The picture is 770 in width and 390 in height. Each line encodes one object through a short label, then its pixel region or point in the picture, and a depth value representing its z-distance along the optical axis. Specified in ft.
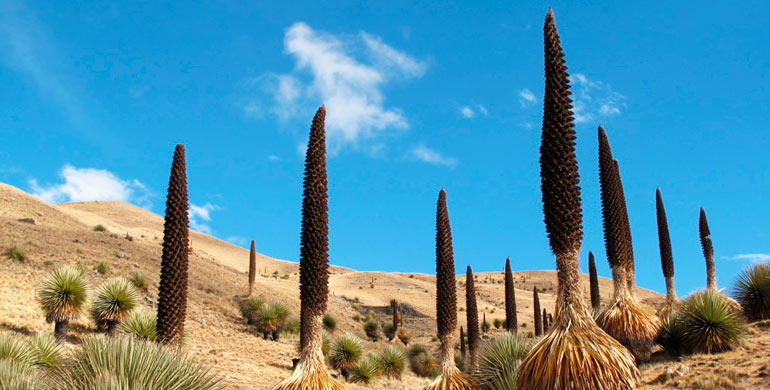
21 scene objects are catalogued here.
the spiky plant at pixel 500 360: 43.68
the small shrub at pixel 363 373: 86.33
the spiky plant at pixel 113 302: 66.80
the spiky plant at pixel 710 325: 57.41
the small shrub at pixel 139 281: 102.42
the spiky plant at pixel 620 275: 56.34
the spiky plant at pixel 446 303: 47.09
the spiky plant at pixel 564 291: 30.14
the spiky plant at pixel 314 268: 41.14
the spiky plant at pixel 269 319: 106.52
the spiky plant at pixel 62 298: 63.77
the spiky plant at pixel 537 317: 118.42
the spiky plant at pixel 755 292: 70.64
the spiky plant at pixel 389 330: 154.51
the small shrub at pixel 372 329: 152.97
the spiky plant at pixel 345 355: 87.20
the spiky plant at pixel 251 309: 112.16
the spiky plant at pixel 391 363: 92.08
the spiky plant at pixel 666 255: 78.36
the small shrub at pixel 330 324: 136.31
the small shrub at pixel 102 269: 106.52
